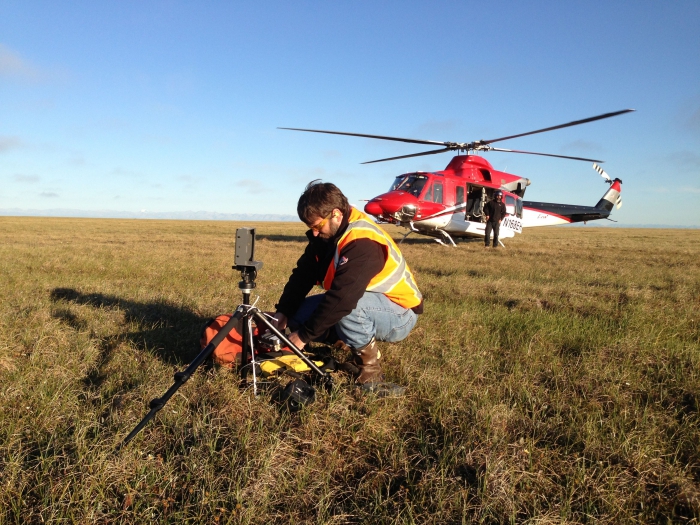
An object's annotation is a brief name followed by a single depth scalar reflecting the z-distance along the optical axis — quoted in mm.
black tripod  2279
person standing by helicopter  15898
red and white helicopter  14898
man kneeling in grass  3127
